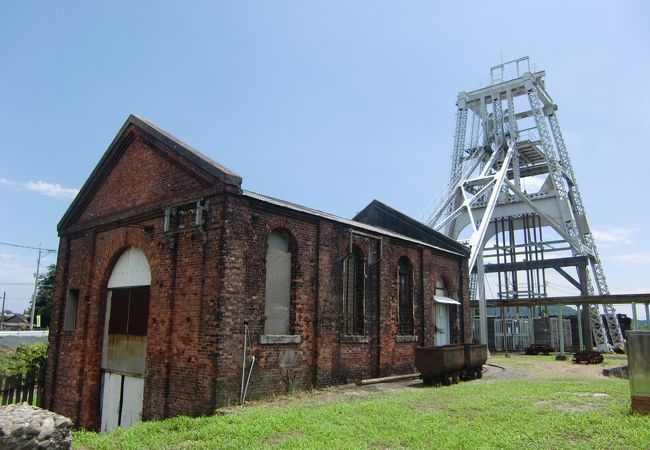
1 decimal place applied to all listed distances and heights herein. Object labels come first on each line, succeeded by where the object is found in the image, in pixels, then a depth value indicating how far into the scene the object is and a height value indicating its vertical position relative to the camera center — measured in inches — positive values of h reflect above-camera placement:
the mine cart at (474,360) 633.6 -50.9
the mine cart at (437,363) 575.8 -49.5
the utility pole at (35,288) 1924.5 +120.0
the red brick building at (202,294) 458.6 +26.7
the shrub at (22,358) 871.1 -77.4
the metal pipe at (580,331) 1216.2 -23.5
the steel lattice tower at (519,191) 1454.2 +389.1
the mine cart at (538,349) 1201.4 -66.8
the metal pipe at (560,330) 1075.5 -19.4
